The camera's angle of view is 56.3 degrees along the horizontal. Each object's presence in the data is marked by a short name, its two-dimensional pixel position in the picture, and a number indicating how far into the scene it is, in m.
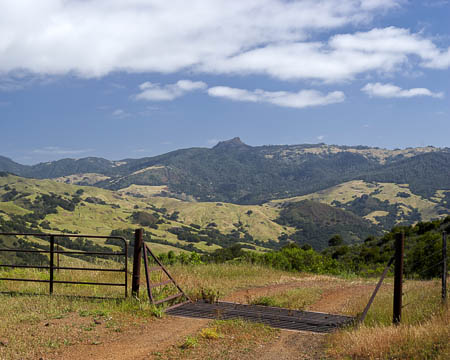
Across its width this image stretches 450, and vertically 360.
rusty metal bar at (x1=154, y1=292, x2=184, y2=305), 11.17
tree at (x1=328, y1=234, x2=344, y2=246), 82.18
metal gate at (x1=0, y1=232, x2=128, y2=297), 11.81
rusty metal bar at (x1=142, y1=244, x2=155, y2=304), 11.14
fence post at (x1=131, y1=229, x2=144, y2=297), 11.63
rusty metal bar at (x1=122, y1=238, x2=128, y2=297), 11.52
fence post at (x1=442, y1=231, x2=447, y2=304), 10.21
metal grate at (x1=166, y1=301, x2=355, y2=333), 10.23
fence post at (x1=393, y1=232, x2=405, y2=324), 9.34
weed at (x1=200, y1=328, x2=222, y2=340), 8.68
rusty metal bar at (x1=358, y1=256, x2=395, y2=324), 9.21
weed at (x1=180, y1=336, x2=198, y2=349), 8.11
